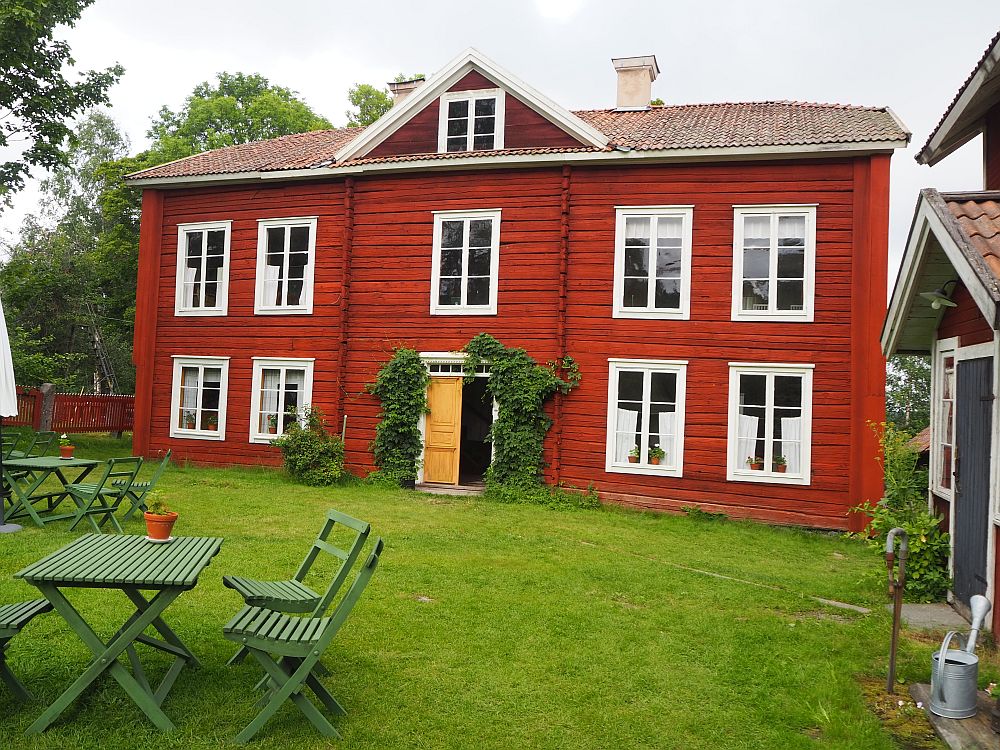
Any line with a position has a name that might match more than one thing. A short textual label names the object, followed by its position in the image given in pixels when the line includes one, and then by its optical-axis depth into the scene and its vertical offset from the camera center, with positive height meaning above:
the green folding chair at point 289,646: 4.14 -1.33
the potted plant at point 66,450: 10.89 -0.88
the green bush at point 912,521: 7.75 -1.03
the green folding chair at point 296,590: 4.65 -1.22
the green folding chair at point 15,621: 4.23 -1.29
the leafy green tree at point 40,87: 19.41 +7.94
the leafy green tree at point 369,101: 34.00 +12.89
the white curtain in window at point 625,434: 14.30 -0.45
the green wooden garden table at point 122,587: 4.05 -1.03
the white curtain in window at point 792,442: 13.35 -0.44
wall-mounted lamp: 7.08 +1.15
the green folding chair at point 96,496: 8.98 -1.28
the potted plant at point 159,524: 8.48 -1.45
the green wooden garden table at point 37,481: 9.44 -1.18
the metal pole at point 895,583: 5.09 -1.11
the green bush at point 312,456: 15.14 -1.15
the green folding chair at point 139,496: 9.68 -1.34
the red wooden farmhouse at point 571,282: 13.38 +2.37
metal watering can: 4.60 -1.49
